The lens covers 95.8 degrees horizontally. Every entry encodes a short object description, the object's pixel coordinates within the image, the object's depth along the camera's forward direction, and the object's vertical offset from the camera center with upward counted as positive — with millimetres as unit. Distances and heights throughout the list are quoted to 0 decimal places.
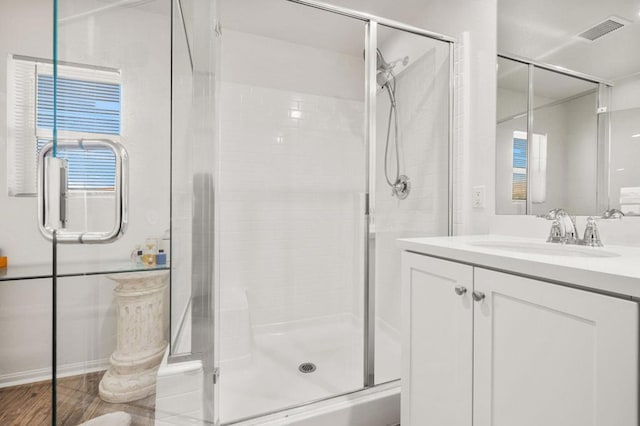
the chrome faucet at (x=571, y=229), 1013 -55
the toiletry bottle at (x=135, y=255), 780 -127
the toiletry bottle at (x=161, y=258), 899 -152
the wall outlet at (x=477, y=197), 1522 +85
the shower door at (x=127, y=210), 544 -2
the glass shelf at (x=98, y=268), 542 -131
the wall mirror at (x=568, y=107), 1027 +444
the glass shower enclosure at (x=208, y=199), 596 +44
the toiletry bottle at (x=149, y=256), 833 -137
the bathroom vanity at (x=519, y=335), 553 -299
